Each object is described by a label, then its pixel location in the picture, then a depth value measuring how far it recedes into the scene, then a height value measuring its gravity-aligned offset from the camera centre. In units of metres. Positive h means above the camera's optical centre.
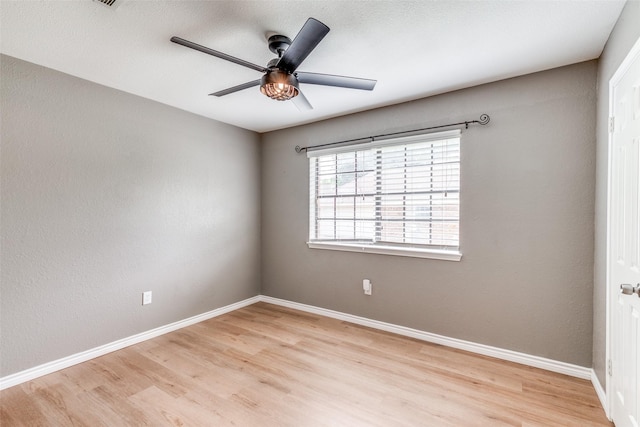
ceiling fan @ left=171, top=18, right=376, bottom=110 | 1.53 +0.88
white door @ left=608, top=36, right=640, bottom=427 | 1.45 -0.15
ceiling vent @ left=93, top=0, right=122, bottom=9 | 1.61 +1.13
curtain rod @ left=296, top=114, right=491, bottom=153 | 2.62 +0.83
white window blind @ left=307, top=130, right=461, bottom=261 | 2.86 +0.17
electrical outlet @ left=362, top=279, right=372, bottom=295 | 3.30 -0.82
